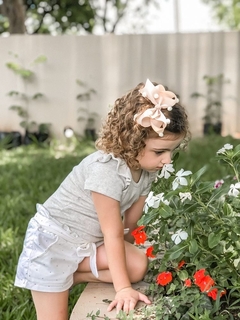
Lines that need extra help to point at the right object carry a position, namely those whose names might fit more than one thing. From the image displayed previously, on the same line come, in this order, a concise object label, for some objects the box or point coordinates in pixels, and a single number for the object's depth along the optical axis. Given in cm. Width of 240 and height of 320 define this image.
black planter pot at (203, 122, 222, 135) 773
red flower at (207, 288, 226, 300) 175
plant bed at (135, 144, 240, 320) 169
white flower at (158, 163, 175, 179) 193
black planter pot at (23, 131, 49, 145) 720
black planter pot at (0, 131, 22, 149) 690
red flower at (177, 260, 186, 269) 189
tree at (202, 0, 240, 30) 2713
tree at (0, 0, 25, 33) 994
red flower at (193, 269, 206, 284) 174
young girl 190
